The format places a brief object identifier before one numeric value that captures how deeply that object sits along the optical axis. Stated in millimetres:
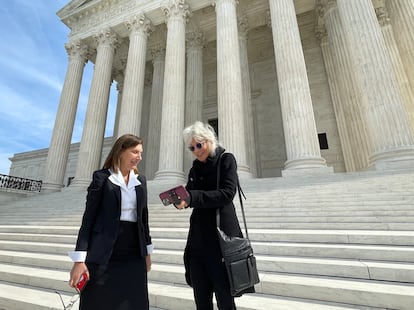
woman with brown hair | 1747
